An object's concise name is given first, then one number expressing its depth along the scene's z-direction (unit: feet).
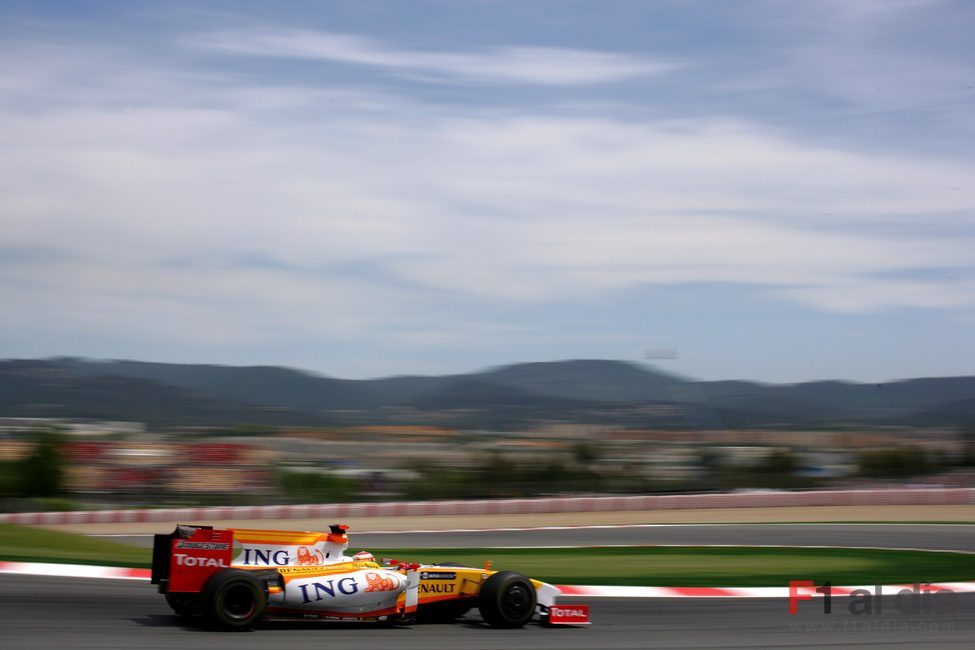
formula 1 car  44.70
